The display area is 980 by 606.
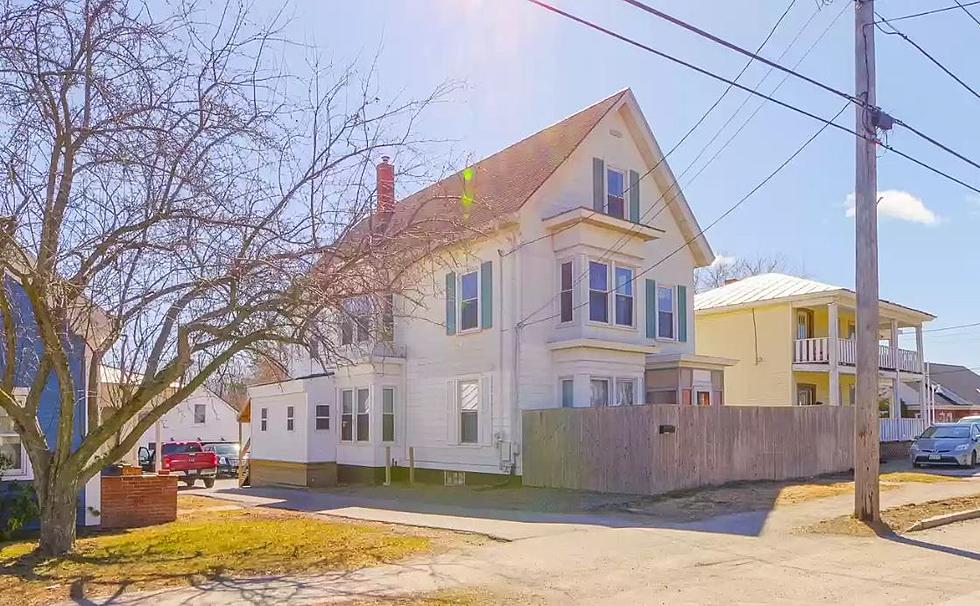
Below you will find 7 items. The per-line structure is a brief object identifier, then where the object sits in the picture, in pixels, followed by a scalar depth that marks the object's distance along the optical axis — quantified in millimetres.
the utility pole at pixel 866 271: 13508
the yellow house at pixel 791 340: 29141
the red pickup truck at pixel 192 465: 31188
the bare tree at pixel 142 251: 10102
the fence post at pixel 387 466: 23844
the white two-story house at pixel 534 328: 21359
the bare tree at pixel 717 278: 54781
